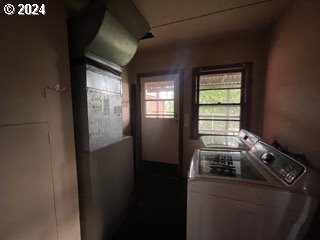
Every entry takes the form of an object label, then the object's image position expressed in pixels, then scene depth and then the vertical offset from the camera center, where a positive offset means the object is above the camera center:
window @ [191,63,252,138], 2.55 +0.10
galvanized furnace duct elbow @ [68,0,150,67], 1.23 +0.62
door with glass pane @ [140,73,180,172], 2.97 -0.21
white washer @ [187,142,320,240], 0.82 -0.51
